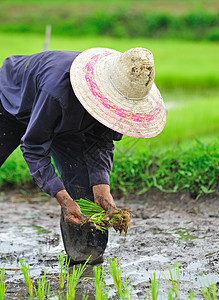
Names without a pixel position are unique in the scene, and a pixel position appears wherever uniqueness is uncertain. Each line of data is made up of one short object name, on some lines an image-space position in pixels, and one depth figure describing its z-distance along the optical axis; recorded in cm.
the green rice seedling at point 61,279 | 560
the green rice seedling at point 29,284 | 543
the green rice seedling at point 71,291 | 507
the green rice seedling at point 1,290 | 500
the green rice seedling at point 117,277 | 527
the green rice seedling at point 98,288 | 481
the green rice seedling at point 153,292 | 484
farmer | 489
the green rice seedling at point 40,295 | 501
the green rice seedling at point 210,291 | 469
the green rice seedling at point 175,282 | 532
